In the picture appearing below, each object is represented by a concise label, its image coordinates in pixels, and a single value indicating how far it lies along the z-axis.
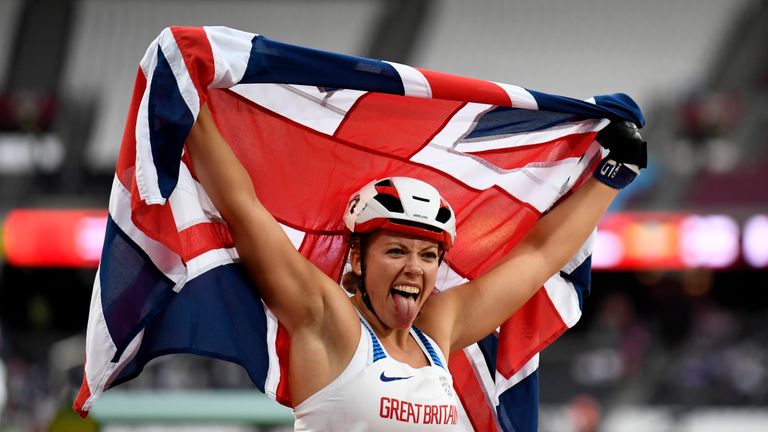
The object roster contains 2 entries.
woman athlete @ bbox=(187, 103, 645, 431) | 7.37
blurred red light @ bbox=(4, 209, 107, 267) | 32.44
